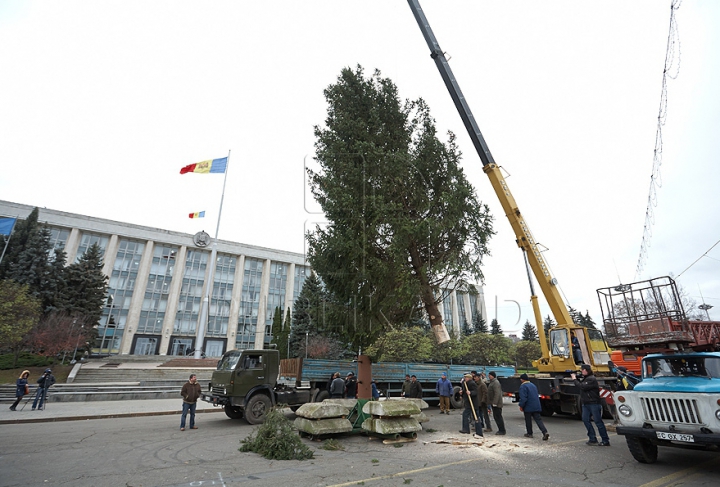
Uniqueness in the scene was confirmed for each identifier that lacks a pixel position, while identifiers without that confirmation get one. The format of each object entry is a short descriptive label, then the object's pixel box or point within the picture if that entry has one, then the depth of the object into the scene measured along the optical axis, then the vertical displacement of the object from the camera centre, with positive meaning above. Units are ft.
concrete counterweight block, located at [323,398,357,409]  31.89 -4.30
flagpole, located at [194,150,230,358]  123.42 +14.15
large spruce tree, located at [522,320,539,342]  200.98 +13.81
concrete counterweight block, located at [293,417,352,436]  27.91 -5.65
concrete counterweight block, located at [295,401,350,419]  28.38 -4.54
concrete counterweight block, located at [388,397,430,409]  30.14 -3.95
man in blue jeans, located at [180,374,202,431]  33.83 -4.18
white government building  157.17 +32.22
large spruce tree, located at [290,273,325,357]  132.26 +9.63
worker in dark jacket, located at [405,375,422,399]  46.21 -4.33
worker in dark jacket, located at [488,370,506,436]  31.48 -3.91
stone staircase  60.44 -6.94
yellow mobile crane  39.99 +3.39
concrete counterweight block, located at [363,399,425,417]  28.30 -4.25
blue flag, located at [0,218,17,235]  77.05 +26.30
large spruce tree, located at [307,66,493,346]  48.19 +17.77
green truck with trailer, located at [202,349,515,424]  38.60 -3.19
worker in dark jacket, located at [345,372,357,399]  42.88 -3.90
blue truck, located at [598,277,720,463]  18.35 -2.57
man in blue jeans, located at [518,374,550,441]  29.53 -3.73
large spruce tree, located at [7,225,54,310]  107.14 +23.77
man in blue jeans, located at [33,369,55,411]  47.50 -5.09
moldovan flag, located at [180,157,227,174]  119.75 +61.58
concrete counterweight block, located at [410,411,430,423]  30.22 -5.19
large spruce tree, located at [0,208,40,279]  109.50 +35.21
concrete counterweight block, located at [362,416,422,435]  28.05 -5.58
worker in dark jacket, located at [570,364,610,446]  26.16 -3.43
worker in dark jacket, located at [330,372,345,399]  40.65 -3.82
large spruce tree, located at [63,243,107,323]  110.73 +19.65
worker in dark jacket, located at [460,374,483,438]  31.55 -3.98
